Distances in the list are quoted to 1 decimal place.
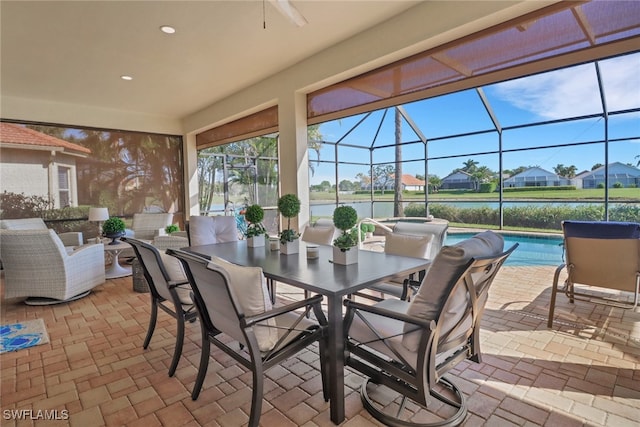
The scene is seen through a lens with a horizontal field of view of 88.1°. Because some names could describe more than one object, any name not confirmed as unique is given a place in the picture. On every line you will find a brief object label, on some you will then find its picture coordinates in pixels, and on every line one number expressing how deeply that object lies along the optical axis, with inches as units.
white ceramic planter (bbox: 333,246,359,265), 93.6
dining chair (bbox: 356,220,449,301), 102.3
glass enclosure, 231.8
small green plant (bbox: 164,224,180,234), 236.2
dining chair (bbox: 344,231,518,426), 58.8
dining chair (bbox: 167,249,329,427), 66.2
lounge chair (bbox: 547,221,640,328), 109.3
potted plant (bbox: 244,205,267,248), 129.1
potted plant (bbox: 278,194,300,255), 113.7
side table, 201.2
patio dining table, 70.9
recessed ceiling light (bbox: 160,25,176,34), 141.3
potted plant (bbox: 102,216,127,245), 207.2
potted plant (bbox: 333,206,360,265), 93.8
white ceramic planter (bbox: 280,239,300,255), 113.5
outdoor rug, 113.7
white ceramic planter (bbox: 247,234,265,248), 129.0
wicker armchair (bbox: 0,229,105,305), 144.3
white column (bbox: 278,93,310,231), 190.7
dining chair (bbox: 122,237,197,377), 92.8
